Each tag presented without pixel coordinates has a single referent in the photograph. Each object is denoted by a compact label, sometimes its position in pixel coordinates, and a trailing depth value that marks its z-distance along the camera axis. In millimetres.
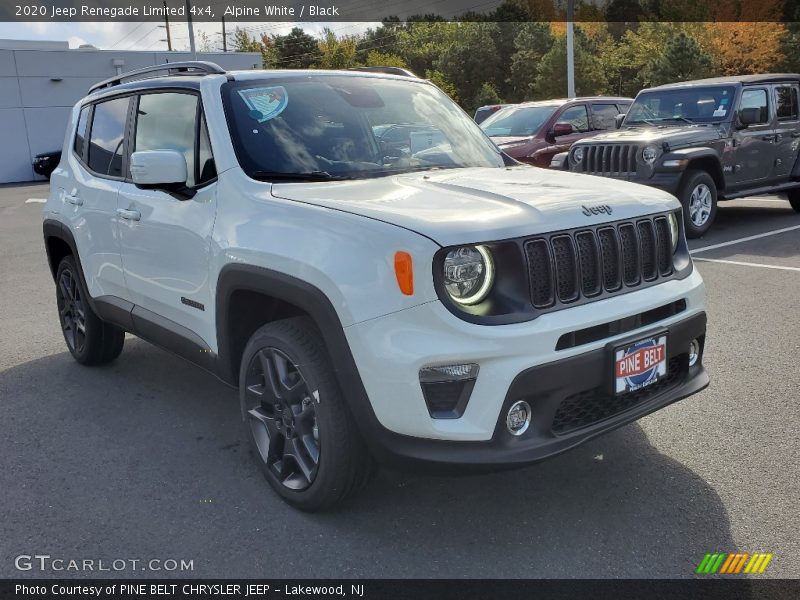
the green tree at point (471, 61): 57375
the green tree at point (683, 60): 36188
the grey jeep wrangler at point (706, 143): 9508
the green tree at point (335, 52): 64875
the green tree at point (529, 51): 53188
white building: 31594
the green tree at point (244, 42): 74188
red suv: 12320
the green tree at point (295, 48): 76912
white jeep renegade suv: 2777
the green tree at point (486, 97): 43406
